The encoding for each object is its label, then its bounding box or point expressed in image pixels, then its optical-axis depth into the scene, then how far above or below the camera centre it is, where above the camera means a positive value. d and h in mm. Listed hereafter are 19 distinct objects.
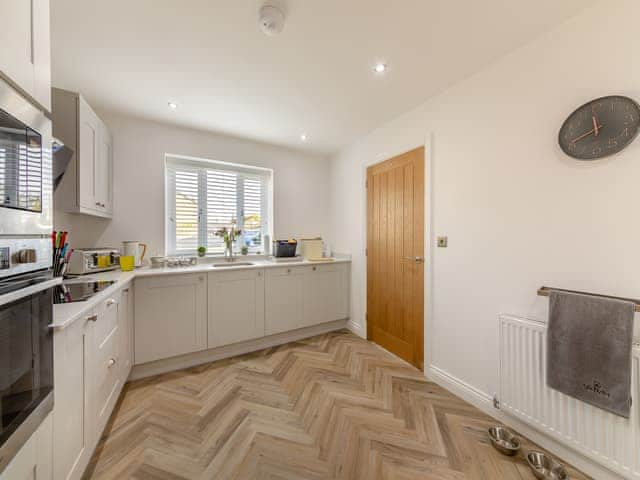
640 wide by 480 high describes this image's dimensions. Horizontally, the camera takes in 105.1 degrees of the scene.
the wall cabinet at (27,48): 681 +590
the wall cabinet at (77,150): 1749 +682
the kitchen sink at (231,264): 2729 -286
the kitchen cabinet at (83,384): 1012 -734
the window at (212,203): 2854 +464
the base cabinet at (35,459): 702 -698
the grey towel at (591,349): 1129 -537
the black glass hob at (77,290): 1288 -305
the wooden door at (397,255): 2312 -153
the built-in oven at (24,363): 665 -385
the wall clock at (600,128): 1187 +587
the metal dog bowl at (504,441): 1417 -1206
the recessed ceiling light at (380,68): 1741 +1250
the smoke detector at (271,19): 1295 +1186
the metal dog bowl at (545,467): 1268 -1219
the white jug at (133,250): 2406 -104
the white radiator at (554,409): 1130 -903
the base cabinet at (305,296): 2793 -685
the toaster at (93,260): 2004 -183
